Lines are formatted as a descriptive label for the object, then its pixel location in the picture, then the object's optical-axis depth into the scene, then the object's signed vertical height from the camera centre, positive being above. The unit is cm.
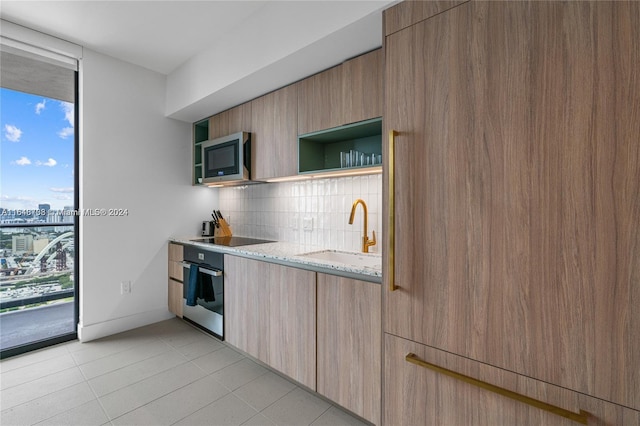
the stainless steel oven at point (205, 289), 248 -67
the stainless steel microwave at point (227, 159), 256 +54
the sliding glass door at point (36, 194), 257 +19
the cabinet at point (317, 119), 179 +70
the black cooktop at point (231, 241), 259 -26
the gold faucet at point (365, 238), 211 -18
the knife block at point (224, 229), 331 -17
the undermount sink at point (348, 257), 204 -32
